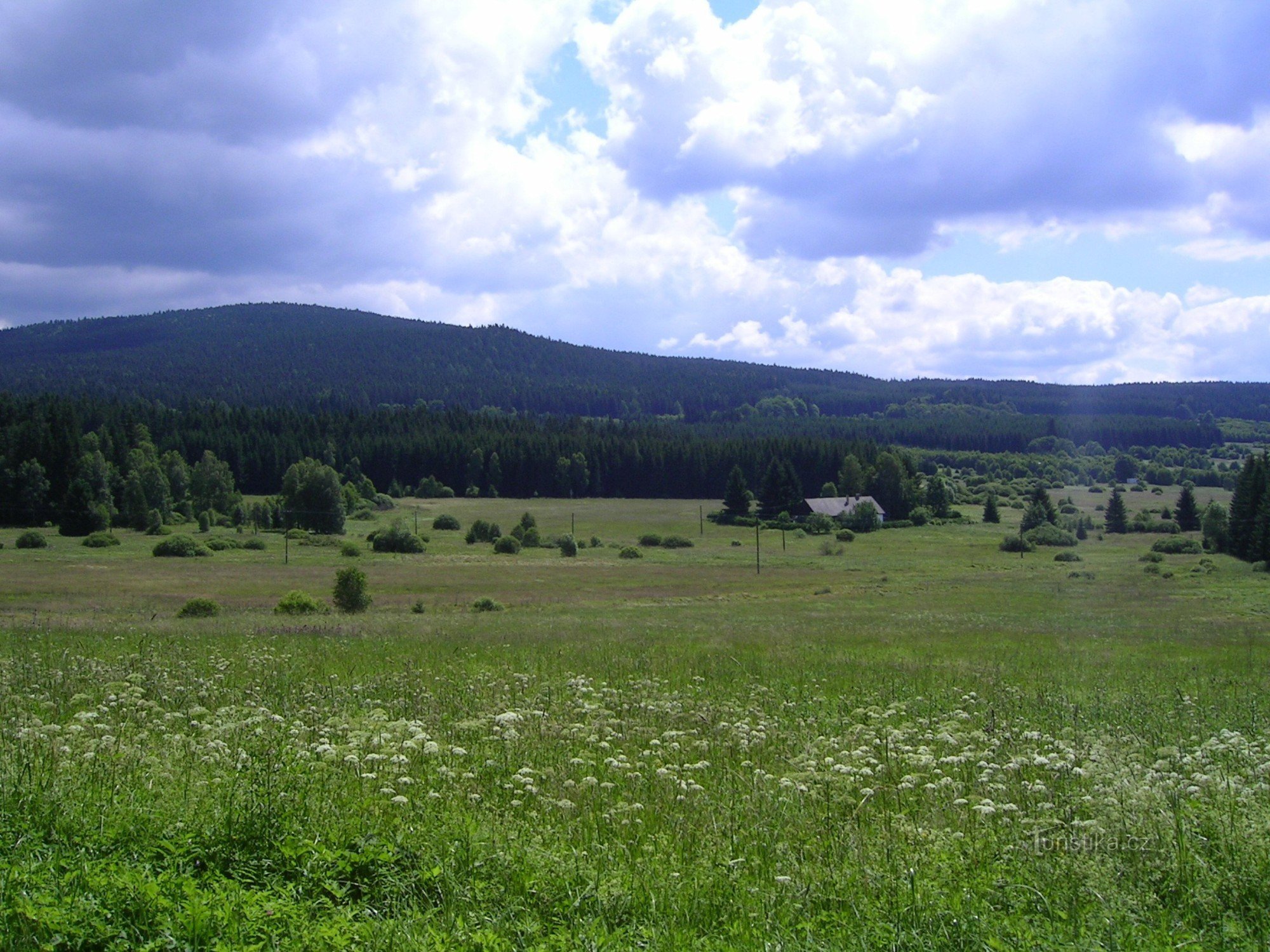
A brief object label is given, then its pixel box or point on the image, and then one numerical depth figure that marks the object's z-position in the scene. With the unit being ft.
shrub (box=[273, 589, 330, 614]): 108.99
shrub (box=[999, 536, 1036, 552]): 249.14
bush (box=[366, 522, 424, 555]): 254.88
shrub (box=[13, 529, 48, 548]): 223.71
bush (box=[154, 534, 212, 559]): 220.43
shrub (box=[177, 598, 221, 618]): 103.60
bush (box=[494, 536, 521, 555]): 258.57
